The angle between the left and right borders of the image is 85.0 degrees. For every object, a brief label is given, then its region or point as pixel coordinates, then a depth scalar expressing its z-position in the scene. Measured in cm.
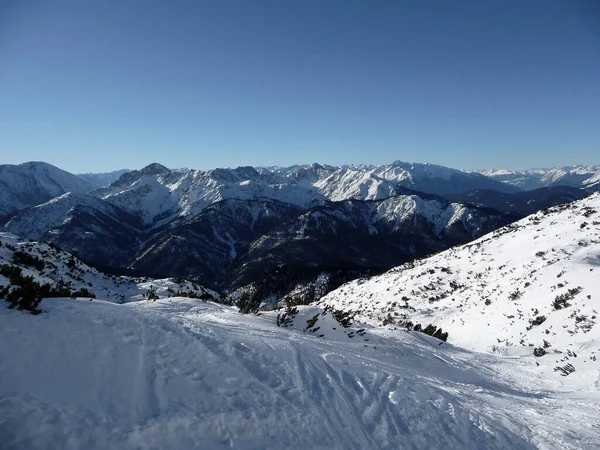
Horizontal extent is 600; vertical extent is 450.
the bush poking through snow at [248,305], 1384
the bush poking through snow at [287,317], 1300
